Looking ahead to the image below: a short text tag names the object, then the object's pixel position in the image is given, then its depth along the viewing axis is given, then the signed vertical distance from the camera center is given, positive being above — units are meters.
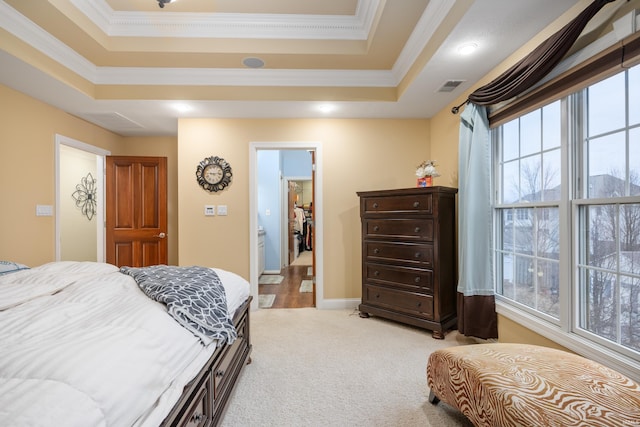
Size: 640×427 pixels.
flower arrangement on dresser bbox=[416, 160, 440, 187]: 2.90 +0.39
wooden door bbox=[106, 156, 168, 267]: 3.92 +0.02
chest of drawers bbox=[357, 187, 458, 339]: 2.71 -0.46
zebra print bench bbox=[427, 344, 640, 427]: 1.06 -0.75
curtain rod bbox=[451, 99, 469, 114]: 2.73 +1.00
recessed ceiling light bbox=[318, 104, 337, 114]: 3.12 +1.17
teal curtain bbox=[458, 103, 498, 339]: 2.38 -0.24
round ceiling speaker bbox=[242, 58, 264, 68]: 2.70 +1.46
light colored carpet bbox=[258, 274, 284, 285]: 4.99 -1.24
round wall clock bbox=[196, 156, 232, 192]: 3.45 +0.48
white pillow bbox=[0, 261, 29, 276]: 2.02 -0.40
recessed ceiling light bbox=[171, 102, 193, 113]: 3.04 +1.16
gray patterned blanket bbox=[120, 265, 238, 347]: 1.30 -0.43
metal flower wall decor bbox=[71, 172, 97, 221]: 4.73 +0.28
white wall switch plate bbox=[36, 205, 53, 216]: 2.95 +0.03
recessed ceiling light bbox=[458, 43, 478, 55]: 2.05 +1.20
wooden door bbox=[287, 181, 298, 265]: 6.62 -0.15
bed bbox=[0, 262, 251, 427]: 0.67 -0.42
